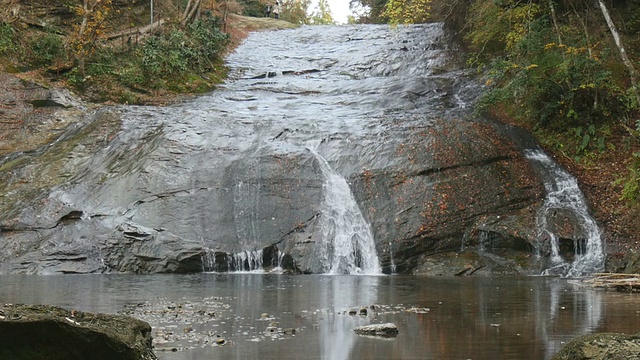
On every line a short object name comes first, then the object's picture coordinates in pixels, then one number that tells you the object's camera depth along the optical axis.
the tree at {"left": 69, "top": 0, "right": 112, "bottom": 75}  23.52
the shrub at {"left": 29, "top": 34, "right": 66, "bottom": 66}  23.39
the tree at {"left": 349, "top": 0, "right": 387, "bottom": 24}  40.81
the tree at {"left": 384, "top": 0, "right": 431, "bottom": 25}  20.02
